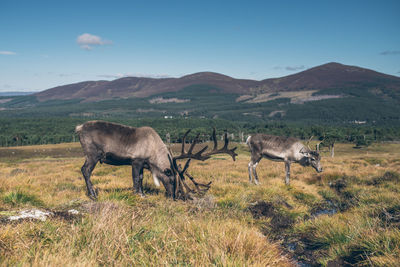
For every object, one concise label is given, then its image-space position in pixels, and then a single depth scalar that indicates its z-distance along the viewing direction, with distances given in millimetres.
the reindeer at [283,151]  15291
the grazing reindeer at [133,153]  9570
